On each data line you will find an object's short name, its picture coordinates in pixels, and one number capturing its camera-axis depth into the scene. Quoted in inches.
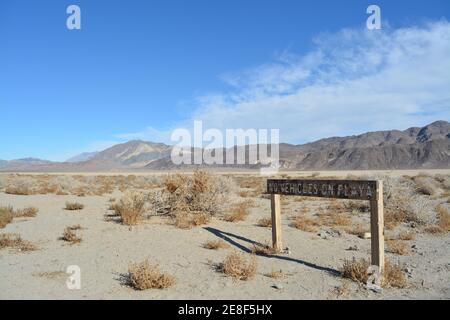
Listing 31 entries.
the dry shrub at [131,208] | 471.5
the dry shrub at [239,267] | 270.5
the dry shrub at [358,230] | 425.5
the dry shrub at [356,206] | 621.0
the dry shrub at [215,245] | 360.5
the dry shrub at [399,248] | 339.6
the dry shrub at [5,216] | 487.4
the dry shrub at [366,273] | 250.1
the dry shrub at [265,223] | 481.3
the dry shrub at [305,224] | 458.7
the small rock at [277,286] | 248.1
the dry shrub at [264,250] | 338.3
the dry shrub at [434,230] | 432.1
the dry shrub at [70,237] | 386.0
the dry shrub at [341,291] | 232.8
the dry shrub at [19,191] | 941.8
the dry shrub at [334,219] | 495.0
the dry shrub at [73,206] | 634.8
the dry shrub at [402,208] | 488.0
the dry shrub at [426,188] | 828.0
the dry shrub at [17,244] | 360.5
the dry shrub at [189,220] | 457.0
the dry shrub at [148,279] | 247.8
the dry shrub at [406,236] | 400.2
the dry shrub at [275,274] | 270.7
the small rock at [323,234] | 414.9
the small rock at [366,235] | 408.5
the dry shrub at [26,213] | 566.6
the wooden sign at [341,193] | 253.3
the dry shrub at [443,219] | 450.0
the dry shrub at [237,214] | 519.8
